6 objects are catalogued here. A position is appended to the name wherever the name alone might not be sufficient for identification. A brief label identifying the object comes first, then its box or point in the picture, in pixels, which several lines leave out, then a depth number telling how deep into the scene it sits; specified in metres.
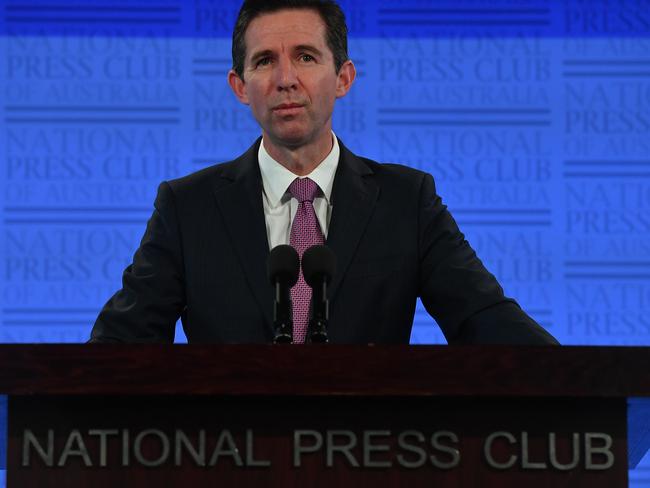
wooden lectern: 6.74
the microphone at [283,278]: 6.89
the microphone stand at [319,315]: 6.88
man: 7.22
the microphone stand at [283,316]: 6.87
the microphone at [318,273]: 6.89
